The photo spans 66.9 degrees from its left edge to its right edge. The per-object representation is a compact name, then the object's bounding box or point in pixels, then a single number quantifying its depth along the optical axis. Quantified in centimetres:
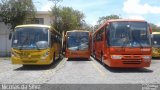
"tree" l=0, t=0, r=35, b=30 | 1413
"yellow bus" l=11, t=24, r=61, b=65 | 738
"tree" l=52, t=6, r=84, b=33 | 1863
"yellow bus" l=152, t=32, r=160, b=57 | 1187
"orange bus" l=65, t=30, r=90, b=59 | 1061
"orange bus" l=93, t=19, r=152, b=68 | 681
